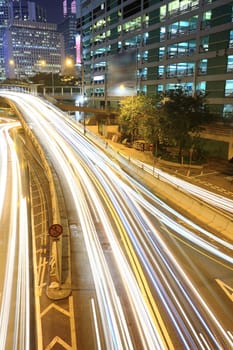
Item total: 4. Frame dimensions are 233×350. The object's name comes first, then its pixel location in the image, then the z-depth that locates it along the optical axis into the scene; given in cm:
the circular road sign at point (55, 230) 1255
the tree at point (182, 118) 3750
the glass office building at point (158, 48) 4594
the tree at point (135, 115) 4248
